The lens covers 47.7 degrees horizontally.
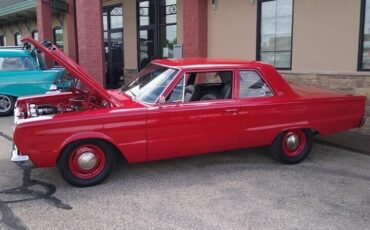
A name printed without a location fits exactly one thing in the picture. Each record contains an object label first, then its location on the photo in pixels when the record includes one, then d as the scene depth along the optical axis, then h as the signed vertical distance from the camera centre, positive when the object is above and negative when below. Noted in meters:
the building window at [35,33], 19.32 +0.66
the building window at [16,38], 21.61 +0.51
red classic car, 4.83 -0.87
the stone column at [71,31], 13.86 +0.58
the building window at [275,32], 9.12 +0.32
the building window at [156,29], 12.90 +0.58
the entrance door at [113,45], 14.96 +0.09
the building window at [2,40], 23.92 +0.44
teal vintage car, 10.46 -0.74
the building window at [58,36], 17.41 +0.49
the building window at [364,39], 7.54 +0.14
